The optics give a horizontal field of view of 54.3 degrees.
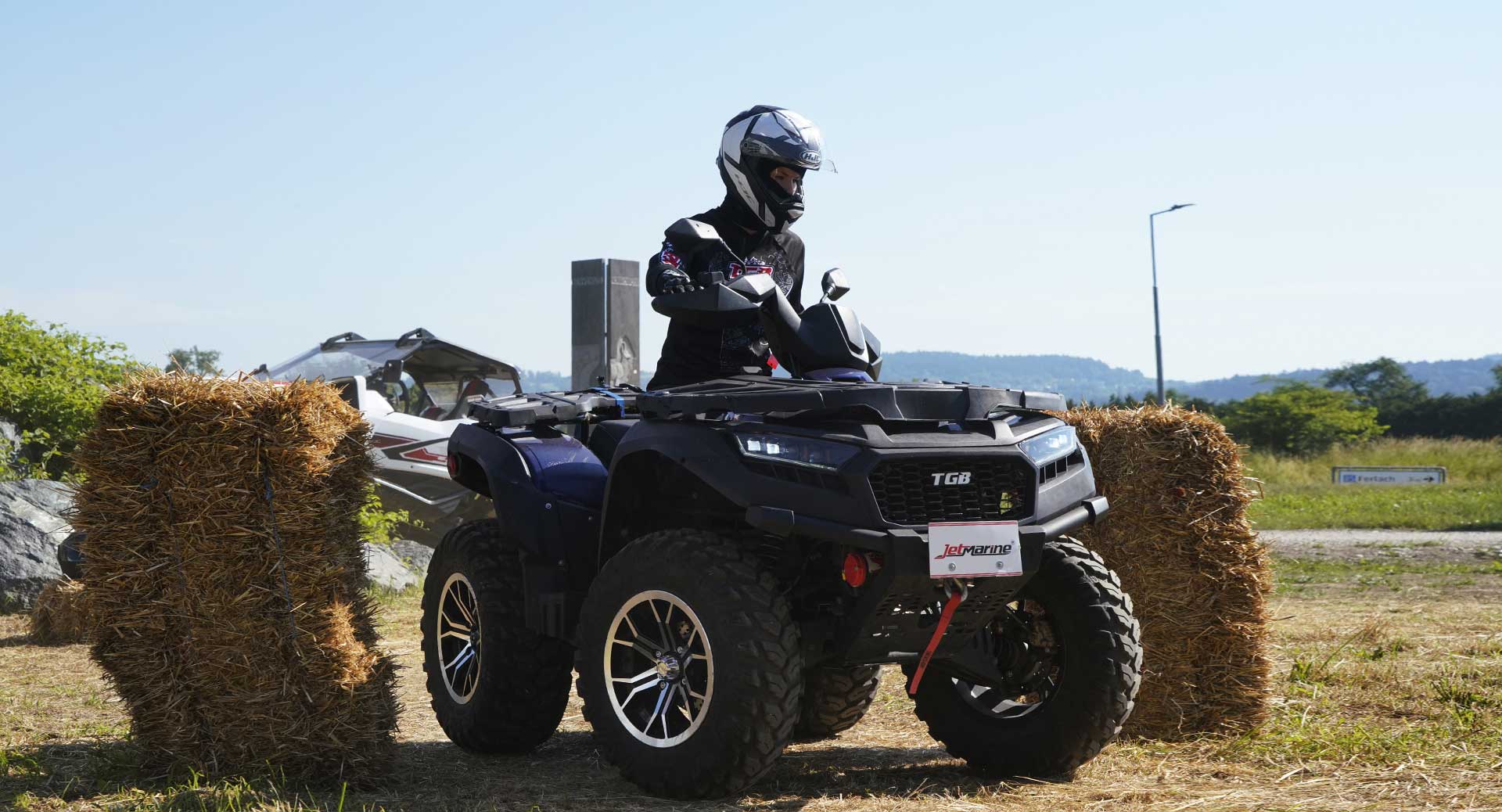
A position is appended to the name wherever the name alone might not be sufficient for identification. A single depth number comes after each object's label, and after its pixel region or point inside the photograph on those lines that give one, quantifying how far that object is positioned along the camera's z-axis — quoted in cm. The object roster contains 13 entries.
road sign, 3144
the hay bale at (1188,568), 614
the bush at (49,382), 1323
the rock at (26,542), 1123
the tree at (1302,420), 4775
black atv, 439
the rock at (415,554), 1427
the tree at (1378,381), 7300
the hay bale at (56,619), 950
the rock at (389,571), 1297
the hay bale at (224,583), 512
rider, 556
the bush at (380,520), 1159
